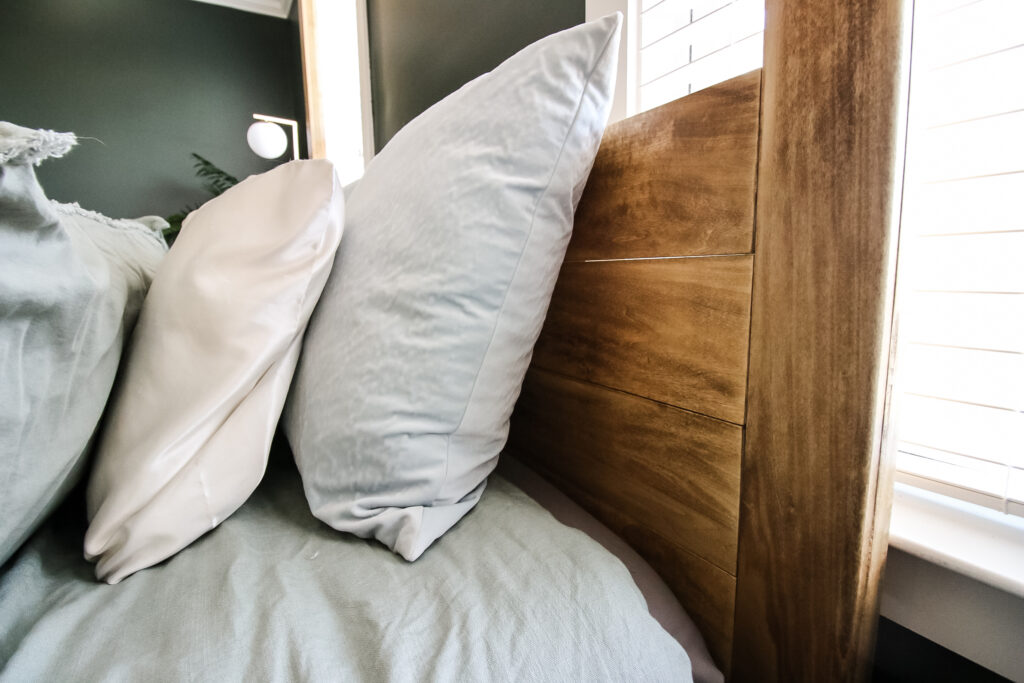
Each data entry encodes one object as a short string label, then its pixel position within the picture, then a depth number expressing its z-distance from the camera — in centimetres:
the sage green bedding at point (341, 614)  32
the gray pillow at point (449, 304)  44
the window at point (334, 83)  232
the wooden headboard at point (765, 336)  34
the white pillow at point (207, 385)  43
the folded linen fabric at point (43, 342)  34
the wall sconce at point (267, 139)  297
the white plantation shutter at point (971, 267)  42
